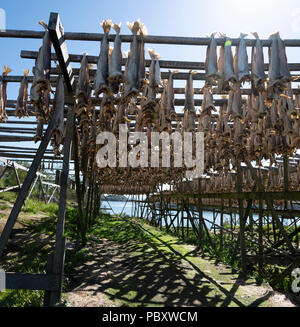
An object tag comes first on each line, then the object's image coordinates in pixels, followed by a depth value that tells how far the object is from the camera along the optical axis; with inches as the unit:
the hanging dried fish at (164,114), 152.6
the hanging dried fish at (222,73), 121.5
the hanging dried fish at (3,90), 167.8
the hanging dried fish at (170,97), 143.8
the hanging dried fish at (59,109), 128.7
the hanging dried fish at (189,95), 142.7
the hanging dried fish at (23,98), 166.2
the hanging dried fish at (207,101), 146.0
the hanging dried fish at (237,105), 146.4
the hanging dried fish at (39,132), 174.9
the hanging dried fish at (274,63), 115.8
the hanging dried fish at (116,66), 114.8
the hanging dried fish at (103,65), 116.8
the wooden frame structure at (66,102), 121.4
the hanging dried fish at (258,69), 119.2
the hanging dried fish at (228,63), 118.1
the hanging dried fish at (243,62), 117.0
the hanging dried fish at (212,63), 119.2
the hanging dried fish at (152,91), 125.2
